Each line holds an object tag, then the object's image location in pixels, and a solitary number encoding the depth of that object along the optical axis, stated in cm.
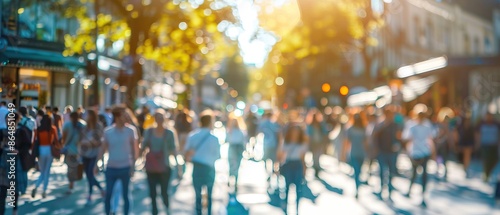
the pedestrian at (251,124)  2038
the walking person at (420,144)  1212
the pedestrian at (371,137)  1248
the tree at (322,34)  2958
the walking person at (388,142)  1224
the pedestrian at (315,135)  1680
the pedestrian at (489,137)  1502
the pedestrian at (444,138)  1684
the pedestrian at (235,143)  1374
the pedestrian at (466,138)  1698
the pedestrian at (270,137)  1516
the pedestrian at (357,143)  1312
